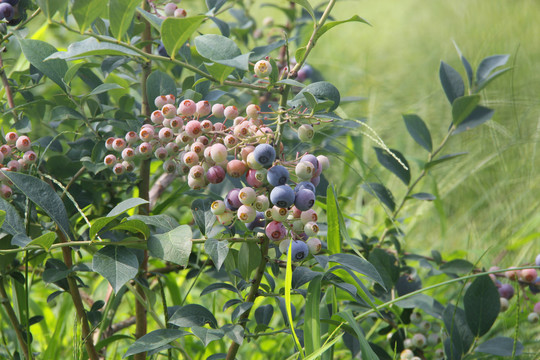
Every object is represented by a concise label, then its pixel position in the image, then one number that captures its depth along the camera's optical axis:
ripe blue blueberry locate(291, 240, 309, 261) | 1.51
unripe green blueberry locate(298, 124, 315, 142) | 1.51
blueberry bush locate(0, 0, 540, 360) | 1.51
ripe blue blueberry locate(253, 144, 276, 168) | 1.48
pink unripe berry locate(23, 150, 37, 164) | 1.57
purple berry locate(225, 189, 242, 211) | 1.51
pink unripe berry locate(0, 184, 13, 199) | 1.56
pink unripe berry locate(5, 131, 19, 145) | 1.57
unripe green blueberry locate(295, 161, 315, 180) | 1.49
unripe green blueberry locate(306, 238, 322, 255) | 1.52
